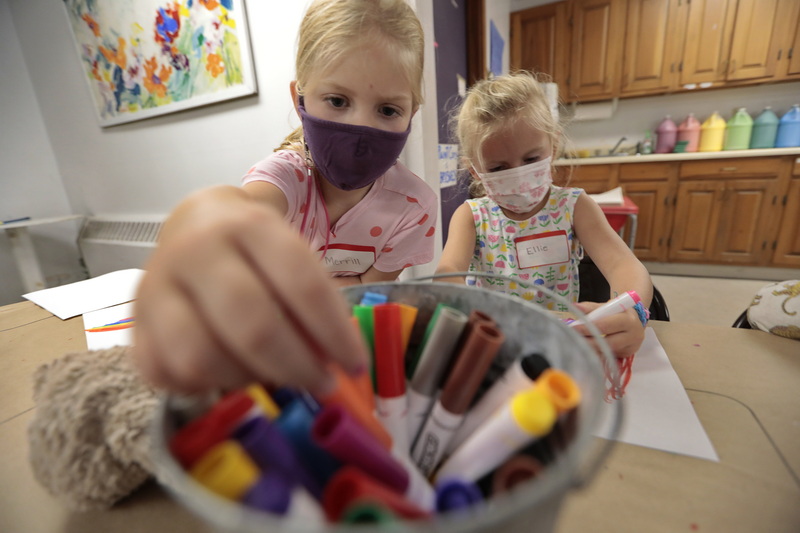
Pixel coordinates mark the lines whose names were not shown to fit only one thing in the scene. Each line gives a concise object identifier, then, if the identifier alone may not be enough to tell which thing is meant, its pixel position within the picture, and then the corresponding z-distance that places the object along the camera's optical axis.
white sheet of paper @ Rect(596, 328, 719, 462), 0.31
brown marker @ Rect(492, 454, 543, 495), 0.18
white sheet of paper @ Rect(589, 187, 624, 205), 1.48
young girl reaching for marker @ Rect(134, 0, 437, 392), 0.14
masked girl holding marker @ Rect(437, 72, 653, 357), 0.67
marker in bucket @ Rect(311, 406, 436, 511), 0.15
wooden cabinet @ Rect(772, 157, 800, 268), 2.13
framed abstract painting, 1.24
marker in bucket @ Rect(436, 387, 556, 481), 0.16
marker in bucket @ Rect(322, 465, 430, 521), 0.14
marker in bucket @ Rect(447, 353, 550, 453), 0.21
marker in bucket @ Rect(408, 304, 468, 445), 0.22
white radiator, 1.82
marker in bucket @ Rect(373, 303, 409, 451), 0.23
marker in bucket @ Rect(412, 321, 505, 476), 0.21
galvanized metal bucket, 0.11
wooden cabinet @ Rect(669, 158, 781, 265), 2.19
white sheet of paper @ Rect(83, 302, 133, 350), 0.53
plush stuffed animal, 0.27
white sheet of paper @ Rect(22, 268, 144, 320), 0.71
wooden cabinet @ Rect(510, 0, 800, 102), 2.19
